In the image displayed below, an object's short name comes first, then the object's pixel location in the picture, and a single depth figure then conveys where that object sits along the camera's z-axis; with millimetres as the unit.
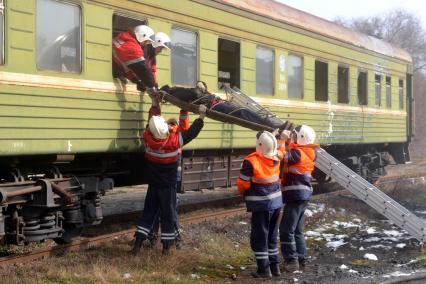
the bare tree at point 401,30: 50938
